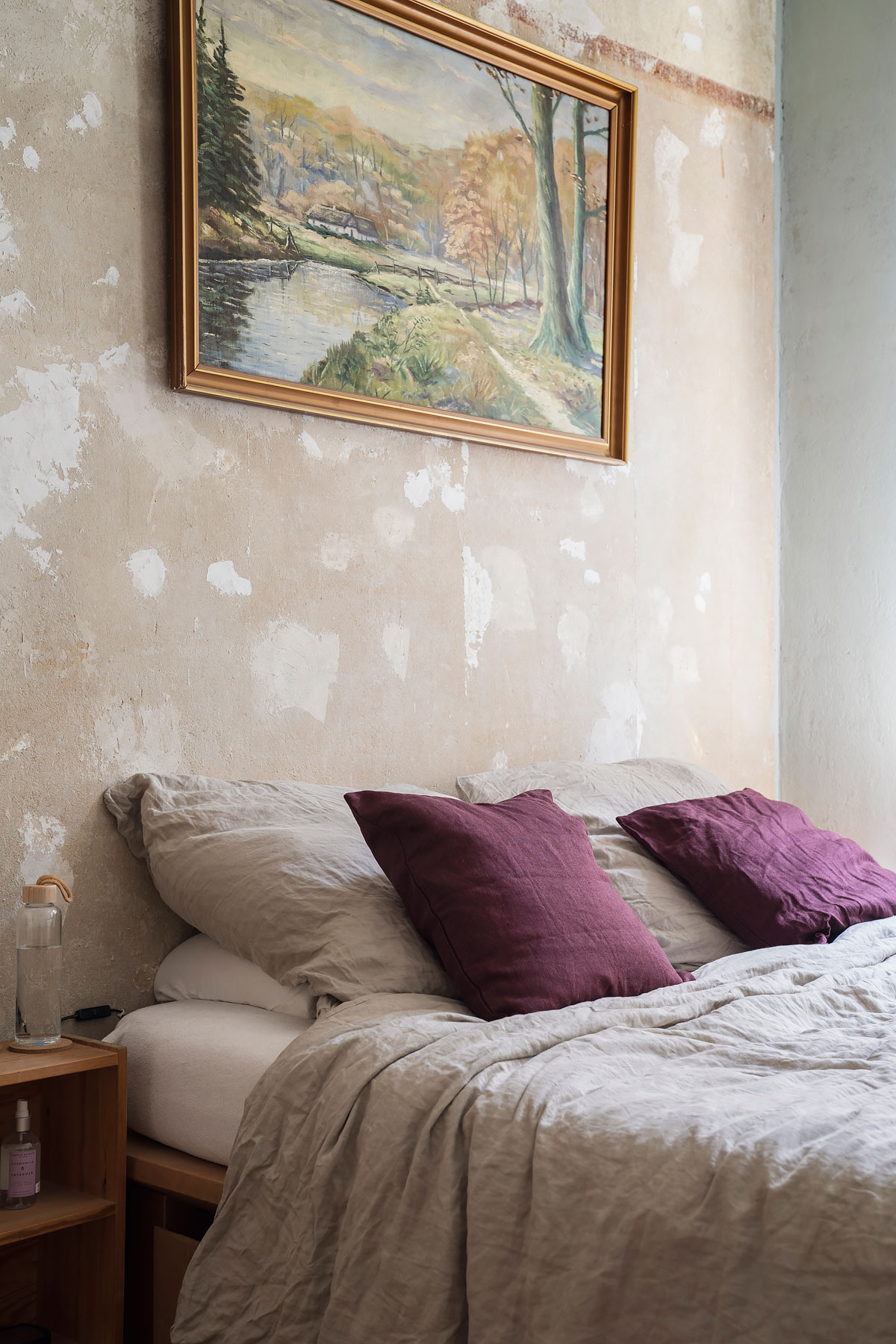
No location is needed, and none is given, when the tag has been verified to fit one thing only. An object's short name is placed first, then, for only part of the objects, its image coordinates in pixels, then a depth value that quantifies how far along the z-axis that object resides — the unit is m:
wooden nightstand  1.74
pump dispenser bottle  1.76
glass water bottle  1.86
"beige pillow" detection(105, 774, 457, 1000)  1.85
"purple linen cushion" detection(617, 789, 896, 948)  2.34
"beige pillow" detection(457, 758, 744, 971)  2.30
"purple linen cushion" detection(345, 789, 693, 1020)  1.80
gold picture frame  2.24
